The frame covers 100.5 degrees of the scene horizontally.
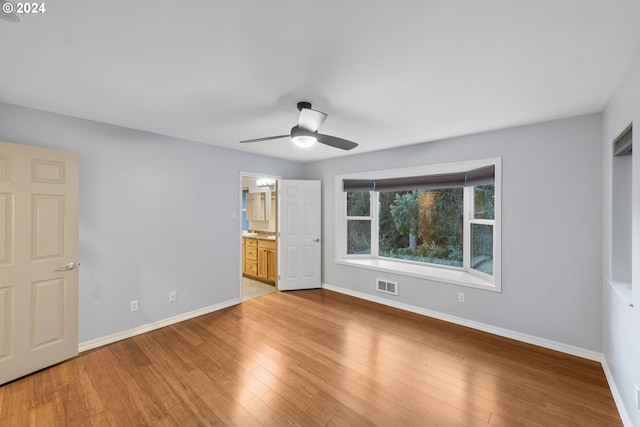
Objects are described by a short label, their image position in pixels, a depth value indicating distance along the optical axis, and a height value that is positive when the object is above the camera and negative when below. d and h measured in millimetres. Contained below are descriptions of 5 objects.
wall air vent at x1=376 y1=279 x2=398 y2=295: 4020 -1133
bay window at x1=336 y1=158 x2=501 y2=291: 3396 -123
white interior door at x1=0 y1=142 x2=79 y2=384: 2236 -428
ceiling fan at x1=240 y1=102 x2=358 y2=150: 2209 +747
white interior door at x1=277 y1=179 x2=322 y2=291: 4785 -403
